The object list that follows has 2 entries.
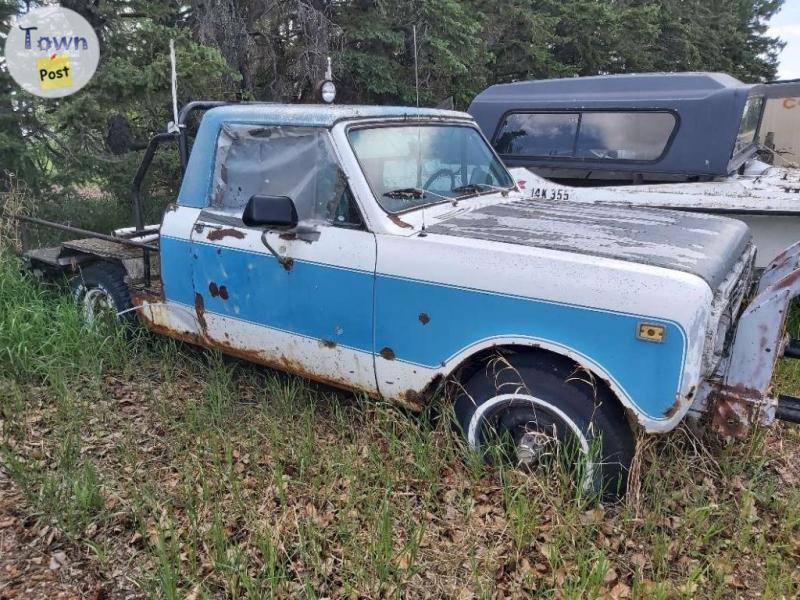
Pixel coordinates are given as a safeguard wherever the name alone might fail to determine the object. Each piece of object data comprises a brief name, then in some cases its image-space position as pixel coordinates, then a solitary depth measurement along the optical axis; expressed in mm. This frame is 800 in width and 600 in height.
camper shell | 6328
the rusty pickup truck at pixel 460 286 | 2699
